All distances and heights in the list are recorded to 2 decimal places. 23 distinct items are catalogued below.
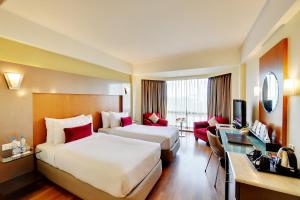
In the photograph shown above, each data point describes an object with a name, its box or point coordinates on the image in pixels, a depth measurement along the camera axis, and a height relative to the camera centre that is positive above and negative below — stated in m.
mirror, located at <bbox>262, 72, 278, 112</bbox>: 1.87 +0.07
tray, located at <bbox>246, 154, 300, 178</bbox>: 1.21 -0.68
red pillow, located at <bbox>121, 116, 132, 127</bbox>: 4.00 -0.71
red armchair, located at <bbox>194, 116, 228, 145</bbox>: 4.04 -1.00
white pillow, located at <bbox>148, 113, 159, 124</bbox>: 5.12 -0.78
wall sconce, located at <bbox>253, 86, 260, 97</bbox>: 2.51 +0.12
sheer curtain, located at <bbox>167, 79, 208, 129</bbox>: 5.52 -0.13
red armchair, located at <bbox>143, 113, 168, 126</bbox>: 4.92 -0.89
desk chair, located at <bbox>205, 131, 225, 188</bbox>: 2.35 -0.85
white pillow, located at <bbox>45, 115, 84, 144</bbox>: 2.59 -0.60
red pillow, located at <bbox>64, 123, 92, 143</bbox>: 2.58 -0.69
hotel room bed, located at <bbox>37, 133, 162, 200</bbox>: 1.65 -0.96
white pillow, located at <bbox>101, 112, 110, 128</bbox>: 3.82 -0.62
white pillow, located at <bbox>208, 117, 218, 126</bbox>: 4.35 -0.78
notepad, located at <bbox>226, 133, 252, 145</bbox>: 2.15 -0.70
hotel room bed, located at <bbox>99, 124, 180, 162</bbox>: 3.03 -0.89
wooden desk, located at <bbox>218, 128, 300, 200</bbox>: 1.07 -0.70
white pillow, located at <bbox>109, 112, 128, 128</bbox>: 3.89 -0.63
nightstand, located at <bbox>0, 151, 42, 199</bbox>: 1.94 -1.27
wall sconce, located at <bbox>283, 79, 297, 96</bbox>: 1.41 +0.10
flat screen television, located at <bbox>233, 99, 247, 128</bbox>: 2.92 -0.38
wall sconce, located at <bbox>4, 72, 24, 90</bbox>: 2.10 +0.28
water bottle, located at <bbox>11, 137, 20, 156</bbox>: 2.12 -0.78
